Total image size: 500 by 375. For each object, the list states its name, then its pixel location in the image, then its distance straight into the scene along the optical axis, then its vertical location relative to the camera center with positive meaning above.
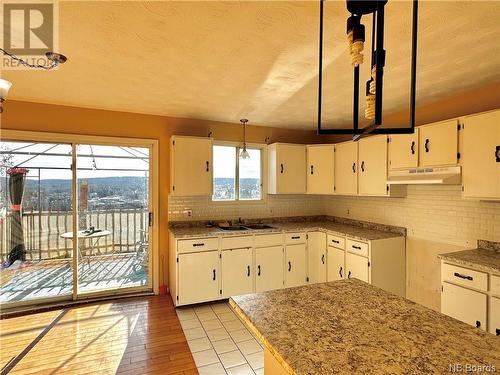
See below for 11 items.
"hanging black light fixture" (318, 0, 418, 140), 0.92 +0.48
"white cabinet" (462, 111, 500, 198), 2.35 +0.28
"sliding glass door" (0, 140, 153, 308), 3.37 -0.49
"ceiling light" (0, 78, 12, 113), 1.93 +0.71
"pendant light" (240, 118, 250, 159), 3.90 +0.77
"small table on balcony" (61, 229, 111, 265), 3.61 -0.71
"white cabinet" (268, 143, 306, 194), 4.34 +0.29
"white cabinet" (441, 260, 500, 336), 2.16 -0.95
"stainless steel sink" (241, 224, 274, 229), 4.15 -0.65
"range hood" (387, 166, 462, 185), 2.62 +0.11
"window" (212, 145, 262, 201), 4.35 +0.19
